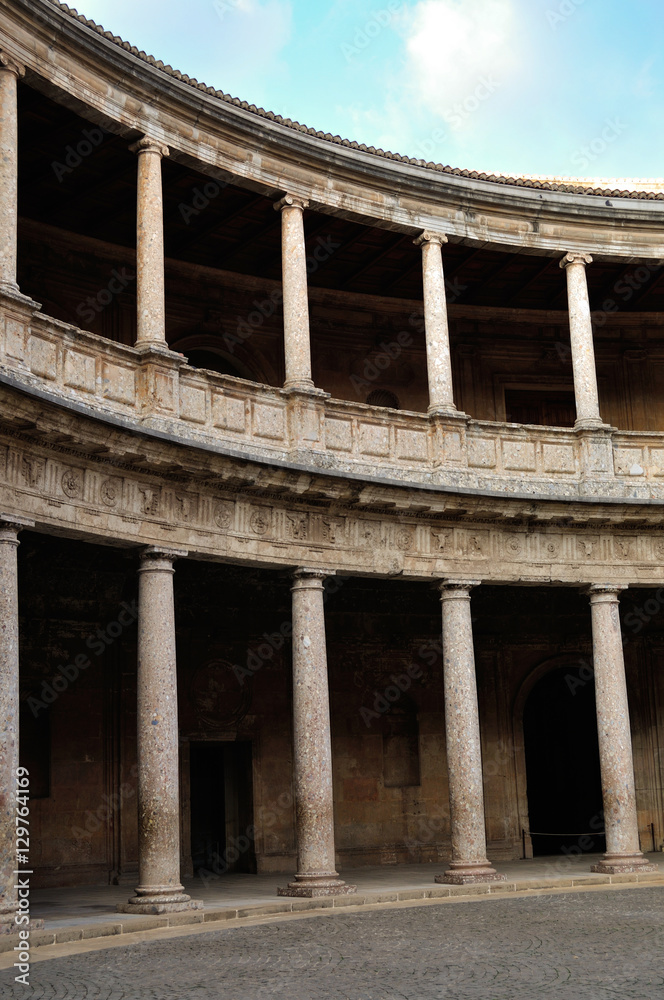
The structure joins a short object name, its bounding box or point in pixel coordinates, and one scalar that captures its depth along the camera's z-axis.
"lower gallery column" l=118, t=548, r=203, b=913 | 12.09
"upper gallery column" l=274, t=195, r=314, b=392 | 14.74
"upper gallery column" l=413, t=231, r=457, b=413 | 15.89
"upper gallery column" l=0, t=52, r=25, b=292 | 11.46
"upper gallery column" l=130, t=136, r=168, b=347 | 13.30
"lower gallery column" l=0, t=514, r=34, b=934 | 10.21
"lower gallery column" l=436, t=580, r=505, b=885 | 14.69
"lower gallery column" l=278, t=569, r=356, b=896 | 13.59
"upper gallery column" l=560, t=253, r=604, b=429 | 16.67
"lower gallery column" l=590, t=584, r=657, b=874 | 15.48
